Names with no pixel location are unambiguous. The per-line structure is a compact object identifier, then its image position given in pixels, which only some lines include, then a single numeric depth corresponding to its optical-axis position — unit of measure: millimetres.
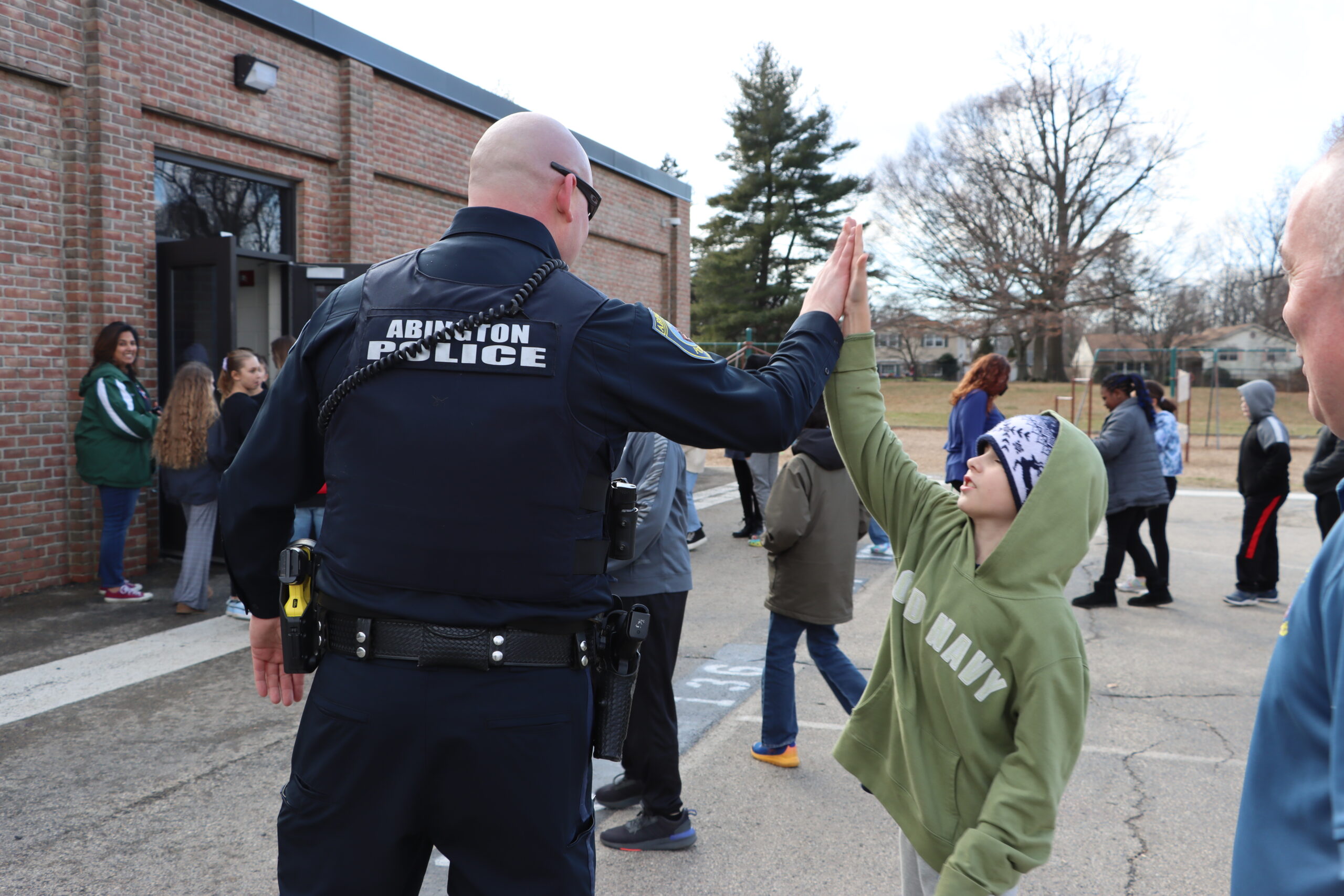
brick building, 7199
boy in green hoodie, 2051
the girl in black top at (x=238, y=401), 6742
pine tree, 42156
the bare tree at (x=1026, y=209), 37875
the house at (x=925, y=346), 40781
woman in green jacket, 7125
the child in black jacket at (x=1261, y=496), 7797
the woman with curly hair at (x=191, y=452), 7031
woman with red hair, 7629
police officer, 1777
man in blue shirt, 1021
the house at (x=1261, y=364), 35094
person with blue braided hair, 7684
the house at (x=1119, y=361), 27781
